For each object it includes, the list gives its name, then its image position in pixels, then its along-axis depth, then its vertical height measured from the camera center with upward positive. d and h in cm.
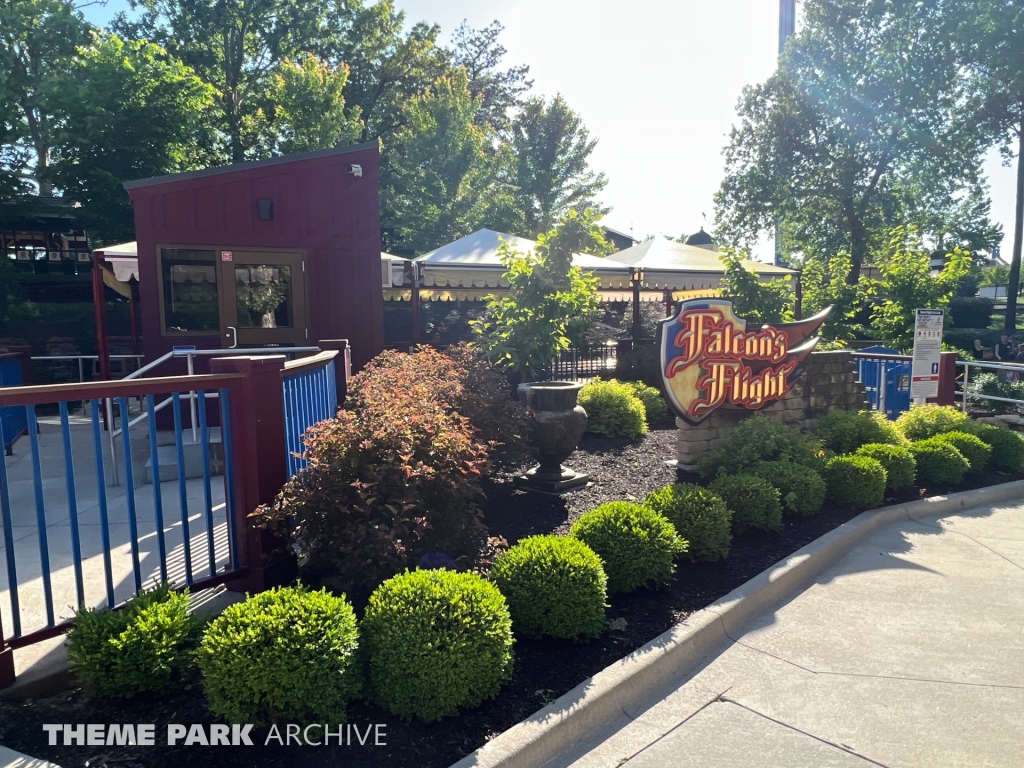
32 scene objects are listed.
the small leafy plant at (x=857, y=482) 596 -156
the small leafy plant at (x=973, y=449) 727 -156
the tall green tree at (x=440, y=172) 2477 +486
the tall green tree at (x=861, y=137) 2386 +584
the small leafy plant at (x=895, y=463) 648 -151
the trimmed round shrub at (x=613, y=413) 825 -131
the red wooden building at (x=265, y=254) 833 +66
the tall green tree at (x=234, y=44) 2317 +898
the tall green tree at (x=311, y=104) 2033 +596
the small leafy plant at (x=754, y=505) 519 -151
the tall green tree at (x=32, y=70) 1664 +611
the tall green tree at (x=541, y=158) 3058 +647
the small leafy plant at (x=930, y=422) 793 -140
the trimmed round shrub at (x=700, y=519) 456 -144
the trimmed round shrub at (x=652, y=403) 948 -137
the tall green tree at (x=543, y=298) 779 +6
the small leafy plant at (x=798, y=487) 562 -151
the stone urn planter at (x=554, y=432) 592 -109
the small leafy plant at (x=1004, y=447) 751 -159
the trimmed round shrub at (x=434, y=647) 274 -137
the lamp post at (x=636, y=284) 1213 +32
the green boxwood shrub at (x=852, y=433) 723 -139
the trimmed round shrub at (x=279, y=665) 255 -132
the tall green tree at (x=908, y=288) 1113 +18
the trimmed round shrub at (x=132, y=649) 276 -136
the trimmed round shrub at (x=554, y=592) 342 -142
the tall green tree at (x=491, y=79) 3644 +1185
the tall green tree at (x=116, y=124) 1596 +432
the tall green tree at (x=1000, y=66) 2184 +751
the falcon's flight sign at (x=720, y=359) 639 -57
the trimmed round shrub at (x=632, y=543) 402 -142
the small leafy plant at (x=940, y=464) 681 -161
